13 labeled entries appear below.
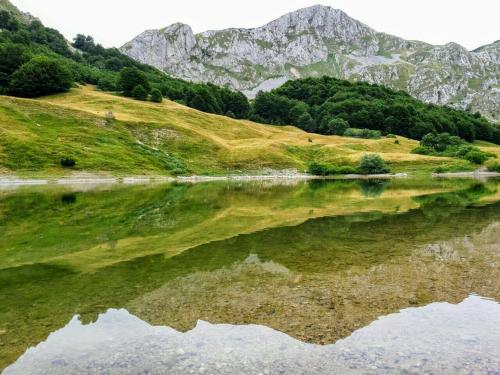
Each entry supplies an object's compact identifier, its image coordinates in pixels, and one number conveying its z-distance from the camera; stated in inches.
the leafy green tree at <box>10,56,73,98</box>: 4052.7
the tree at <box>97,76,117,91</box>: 5255.4
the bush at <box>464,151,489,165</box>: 3828.7
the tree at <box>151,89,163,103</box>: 4638.3
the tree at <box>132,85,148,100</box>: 4640.8
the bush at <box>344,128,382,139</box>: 5241.1
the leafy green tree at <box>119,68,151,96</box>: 4845.0
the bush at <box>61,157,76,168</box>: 2524.6
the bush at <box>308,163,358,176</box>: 3415.4
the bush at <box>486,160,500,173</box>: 3740.2
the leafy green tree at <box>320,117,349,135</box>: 5674.2
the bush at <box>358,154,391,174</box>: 3457.2
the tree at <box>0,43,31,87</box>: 4192.9
